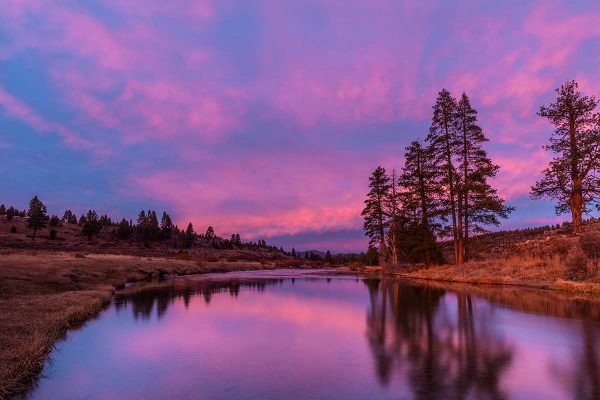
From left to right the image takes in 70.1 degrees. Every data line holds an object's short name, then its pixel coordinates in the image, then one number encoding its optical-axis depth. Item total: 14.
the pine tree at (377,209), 71.12
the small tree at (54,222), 136.77
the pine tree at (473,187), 42.22
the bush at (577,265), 27.31
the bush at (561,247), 32.04
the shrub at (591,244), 28.28
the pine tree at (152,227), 151.00
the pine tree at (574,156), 34.22
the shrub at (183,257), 94.84
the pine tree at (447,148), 44.28
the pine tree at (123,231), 139.25
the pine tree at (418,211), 47.50
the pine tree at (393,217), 61.59
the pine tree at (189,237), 159.75
